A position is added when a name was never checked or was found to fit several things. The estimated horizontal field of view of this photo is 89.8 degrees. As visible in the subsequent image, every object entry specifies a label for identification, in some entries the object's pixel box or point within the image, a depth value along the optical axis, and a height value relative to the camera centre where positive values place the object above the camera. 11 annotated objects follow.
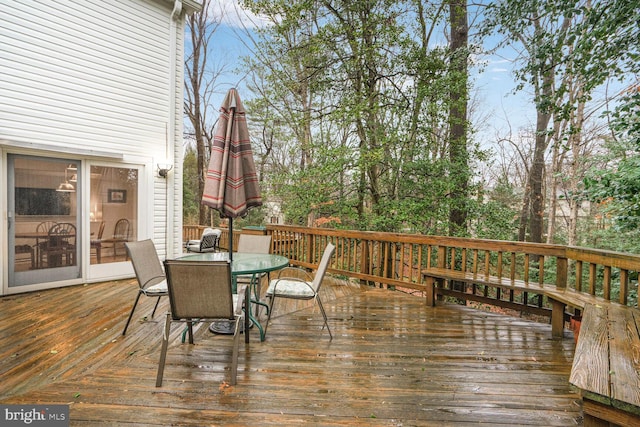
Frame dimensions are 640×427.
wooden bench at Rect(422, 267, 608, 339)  2.99 -0.80
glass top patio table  2.98 -0.58
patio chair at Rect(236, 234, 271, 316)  4.31 -0.50
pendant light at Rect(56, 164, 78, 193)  4.89 +0.28
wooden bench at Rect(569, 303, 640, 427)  1.24 -0.73
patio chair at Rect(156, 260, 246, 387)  2.33 -0.65
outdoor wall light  5.83 +0.67
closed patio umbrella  2.92 +0.42
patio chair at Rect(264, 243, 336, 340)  3.16 -0.82
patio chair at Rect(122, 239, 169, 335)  3.09 -0.66
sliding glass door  4.52 -0.24
